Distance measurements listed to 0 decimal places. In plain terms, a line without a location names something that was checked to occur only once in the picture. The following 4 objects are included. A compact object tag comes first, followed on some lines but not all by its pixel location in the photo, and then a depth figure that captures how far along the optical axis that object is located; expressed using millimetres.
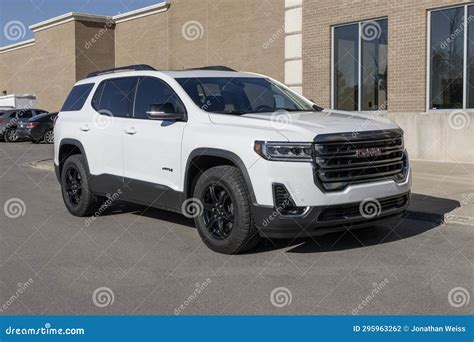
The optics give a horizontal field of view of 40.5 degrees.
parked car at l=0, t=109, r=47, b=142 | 29609
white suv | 6117
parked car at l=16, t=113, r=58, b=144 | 27906
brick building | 14648
